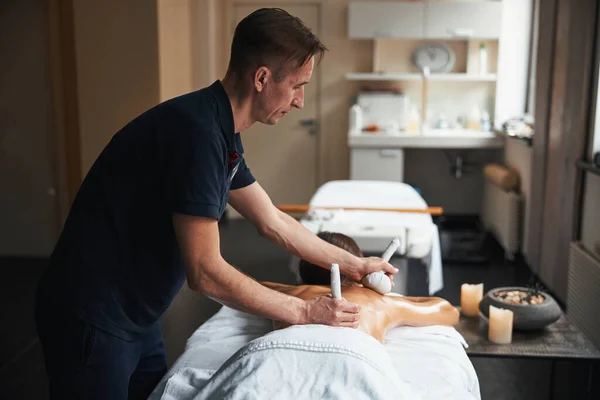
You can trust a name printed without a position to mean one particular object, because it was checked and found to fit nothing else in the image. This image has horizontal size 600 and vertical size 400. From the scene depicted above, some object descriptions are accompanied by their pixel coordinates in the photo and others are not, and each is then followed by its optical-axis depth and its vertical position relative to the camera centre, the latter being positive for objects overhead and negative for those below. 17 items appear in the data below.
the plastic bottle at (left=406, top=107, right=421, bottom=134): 5.55 -0.26
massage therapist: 1.29 -0.26
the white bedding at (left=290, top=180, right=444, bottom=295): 2.95 -0.60
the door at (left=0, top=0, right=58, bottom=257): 4.30 -0.31
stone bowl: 2.04 -0.65
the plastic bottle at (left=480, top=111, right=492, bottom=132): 5.50 -0.26
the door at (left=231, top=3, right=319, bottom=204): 5.80 -0.53
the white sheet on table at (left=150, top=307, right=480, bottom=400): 1.51 -0.65
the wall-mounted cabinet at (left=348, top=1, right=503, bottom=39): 5.36 +0.54
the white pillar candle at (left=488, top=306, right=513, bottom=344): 1.99 -0.67
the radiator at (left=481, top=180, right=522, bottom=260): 4.53 -0.87
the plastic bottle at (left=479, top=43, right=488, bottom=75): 5.49 +0.24
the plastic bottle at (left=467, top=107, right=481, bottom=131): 5.54 -0.24
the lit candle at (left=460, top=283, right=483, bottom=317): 2.23 -0.66
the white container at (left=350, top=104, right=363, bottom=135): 5.47 -0.23
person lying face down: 1.74 -0.56
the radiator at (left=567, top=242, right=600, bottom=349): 2.79 -0.83
